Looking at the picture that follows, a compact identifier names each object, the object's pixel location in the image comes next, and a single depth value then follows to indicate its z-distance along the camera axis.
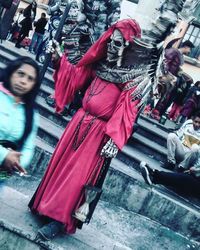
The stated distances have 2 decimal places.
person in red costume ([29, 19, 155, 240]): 3.62
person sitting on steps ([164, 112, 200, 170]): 7.15
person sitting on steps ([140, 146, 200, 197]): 6.21
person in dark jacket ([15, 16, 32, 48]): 12.19
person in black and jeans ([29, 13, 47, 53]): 12.29
